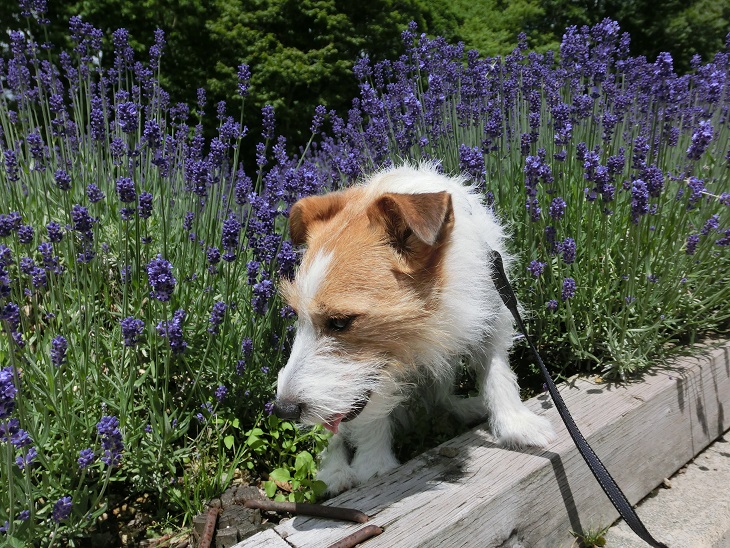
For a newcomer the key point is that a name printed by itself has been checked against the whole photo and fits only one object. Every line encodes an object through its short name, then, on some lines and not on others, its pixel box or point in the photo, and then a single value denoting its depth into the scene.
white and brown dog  0.64
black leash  0.67
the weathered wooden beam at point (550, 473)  0.64
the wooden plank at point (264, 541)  0.62
